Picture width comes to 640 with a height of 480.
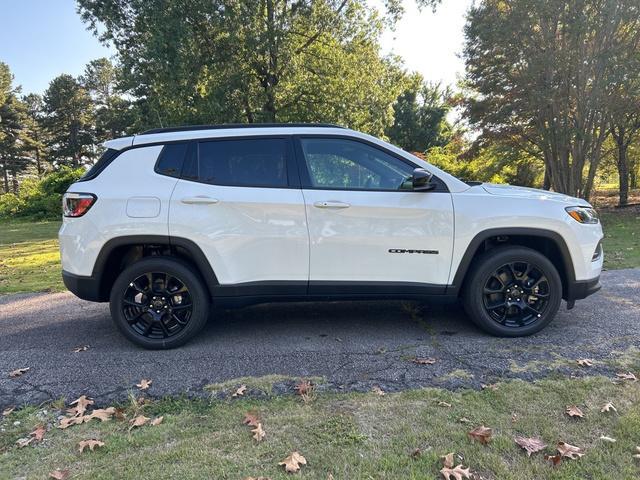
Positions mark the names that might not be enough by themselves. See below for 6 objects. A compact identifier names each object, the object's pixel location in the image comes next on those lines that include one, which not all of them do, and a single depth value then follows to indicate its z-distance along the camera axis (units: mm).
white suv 3871
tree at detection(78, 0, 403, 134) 14500
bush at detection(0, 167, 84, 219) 23203
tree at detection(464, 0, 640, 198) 11969
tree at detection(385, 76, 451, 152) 34562
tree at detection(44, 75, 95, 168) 44906
